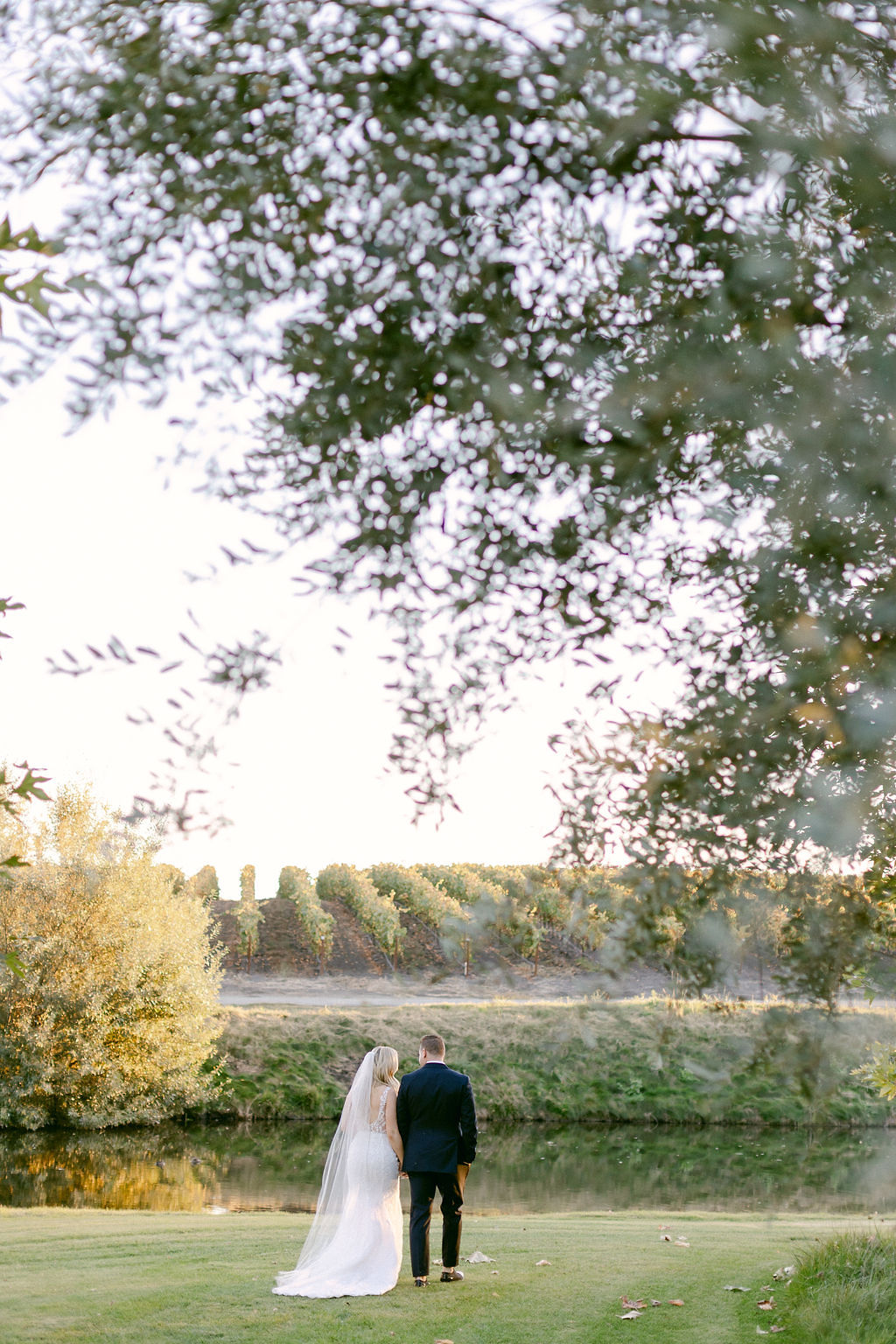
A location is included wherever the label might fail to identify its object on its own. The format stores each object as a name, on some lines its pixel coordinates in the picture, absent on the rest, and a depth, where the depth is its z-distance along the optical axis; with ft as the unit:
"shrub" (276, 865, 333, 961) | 145.28
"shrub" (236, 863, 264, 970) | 152.05
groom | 27.99
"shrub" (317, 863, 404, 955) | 148.25
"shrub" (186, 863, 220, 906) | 103.46
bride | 29.04
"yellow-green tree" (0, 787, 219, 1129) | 75.41
